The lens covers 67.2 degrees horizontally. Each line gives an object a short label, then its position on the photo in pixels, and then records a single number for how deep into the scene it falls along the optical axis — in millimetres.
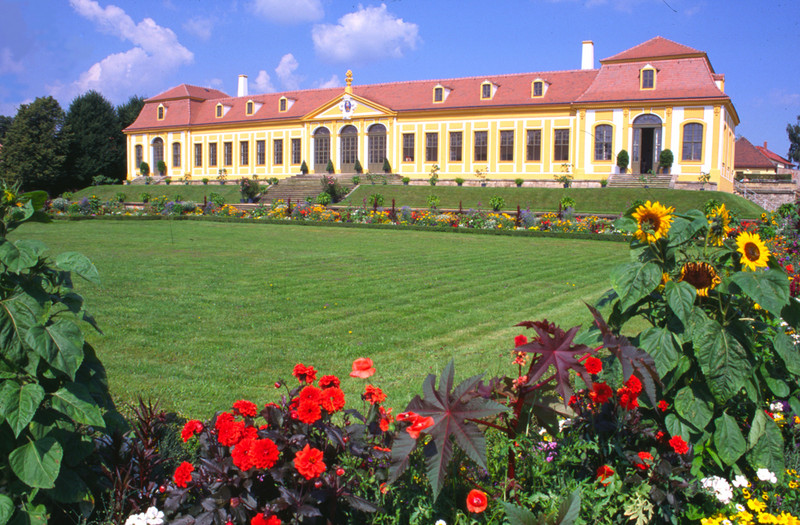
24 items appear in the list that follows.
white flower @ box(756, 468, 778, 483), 2361
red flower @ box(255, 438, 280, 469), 1976
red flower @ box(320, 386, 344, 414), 2211
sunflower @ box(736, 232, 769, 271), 2629
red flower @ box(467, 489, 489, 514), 1998
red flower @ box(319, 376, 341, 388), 2391
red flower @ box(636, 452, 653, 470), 2361
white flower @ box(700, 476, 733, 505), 2240
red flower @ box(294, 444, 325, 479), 1959
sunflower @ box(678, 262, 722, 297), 2672
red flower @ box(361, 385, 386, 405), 2377
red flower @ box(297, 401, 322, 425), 2121
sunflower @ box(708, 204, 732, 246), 2832
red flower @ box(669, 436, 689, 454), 2279
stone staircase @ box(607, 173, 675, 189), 30422
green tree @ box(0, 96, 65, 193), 45938
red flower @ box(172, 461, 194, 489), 2115
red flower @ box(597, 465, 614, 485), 2422
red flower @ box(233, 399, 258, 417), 2379
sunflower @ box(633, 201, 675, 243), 2715
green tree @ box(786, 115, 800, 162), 73062
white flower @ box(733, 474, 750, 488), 2330
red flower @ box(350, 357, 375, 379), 2348
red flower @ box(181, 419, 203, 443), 2320
